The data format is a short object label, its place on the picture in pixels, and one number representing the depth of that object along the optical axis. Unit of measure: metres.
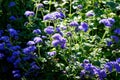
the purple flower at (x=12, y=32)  4.36
